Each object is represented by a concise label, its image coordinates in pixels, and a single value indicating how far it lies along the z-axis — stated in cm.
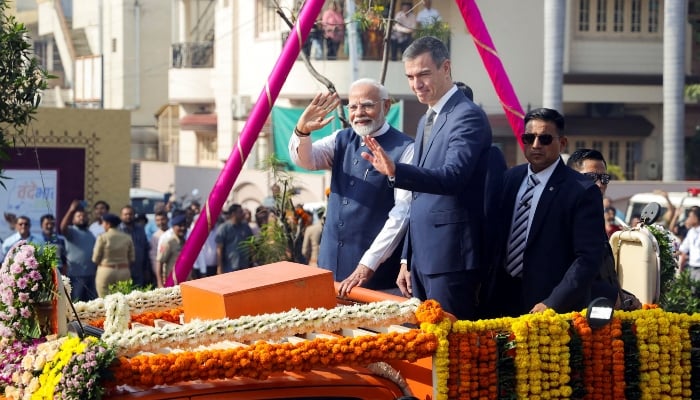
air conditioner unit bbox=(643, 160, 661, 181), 3035
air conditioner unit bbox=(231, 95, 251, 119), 3250
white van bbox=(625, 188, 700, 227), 1773
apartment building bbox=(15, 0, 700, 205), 2870
